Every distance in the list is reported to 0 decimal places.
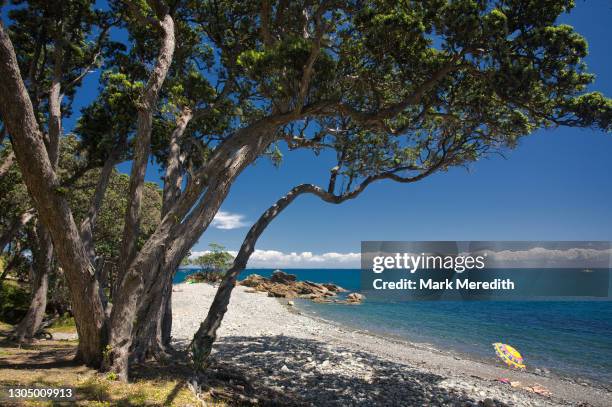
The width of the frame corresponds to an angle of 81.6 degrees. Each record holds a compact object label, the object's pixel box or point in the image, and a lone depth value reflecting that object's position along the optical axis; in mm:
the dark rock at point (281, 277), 53622
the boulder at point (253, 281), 52341
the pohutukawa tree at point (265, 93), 6152
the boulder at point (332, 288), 57562
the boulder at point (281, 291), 43625
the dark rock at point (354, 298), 42750
